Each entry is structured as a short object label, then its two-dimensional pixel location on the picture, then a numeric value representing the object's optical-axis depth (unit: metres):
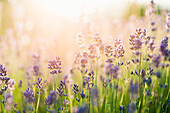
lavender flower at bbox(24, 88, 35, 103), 0.52
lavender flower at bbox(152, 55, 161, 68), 0.51
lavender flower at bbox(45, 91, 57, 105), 0.50
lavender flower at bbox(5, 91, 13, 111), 0.50
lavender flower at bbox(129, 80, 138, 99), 0.49
